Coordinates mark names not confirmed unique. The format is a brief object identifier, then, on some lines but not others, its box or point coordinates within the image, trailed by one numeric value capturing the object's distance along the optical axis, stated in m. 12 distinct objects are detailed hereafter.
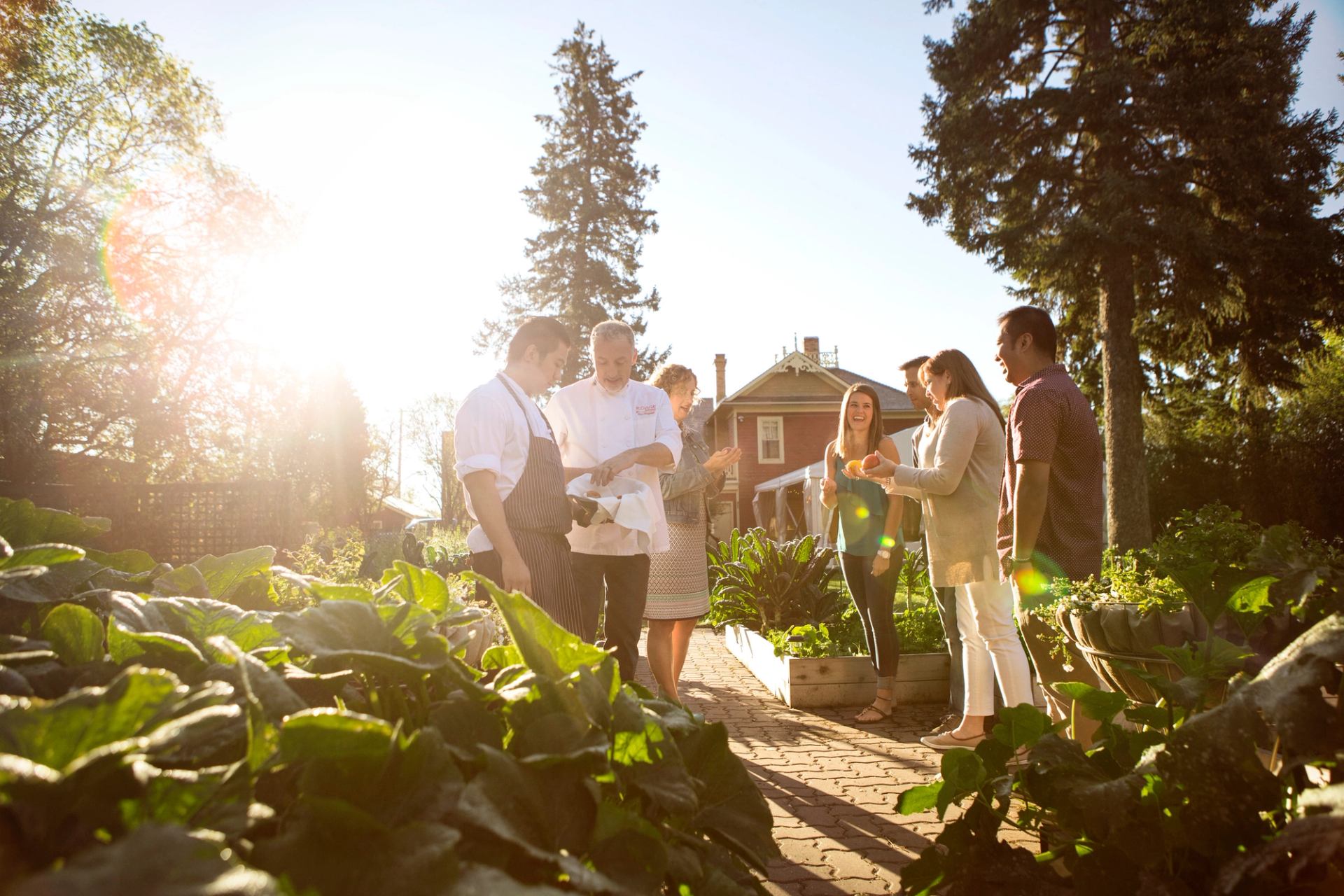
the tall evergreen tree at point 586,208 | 27.98
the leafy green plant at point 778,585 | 7.04
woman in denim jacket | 4.69
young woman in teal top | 4.95
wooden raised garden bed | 5.61
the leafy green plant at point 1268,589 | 1.03
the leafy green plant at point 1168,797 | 0.71
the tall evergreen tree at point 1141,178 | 14.78
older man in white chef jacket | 3.84
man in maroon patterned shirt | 3.24
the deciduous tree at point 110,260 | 16.50
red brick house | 36.69
